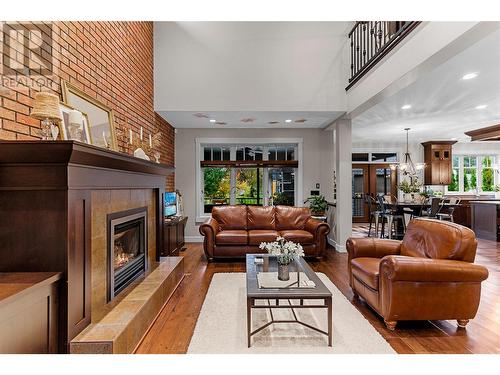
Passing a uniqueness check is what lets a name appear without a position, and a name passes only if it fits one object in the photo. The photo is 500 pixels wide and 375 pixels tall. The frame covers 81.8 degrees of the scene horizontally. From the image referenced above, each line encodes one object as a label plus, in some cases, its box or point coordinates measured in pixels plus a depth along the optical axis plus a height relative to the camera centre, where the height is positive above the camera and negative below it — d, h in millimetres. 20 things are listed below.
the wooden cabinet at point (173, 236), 4801 -861
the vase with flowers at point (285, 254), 2717 -630
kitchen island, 6820 -773
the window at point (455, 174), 9711 +470
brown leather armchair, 2471 -840
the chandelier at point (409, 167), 8197 +635
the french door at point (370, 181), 10023 +249
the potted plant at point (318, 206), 6402 -389
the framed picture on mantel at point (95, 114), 2760 +839
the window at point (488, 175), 9719 +424
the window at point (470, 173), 9789 +498
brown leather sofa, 4969 -758
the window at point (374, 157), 9977 +1086
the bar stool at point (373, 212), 7305 -627
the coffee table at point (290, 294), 2271 -841
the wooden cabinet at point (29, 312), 1523 -704
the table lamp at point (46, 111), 2020 +559
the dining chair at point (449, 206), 6851 -443
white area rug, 2242 -1242
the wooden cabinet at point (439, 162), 9172 +814
